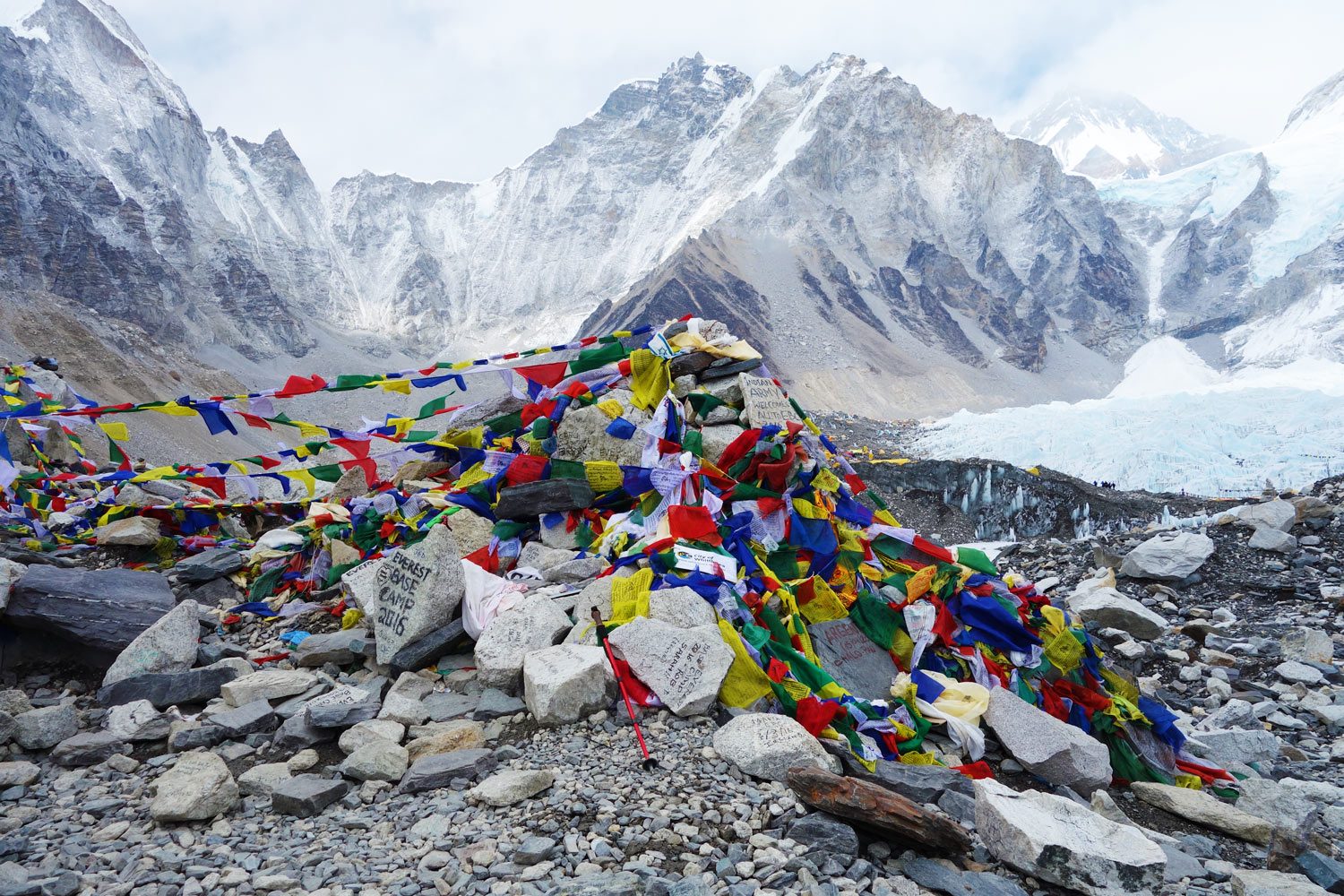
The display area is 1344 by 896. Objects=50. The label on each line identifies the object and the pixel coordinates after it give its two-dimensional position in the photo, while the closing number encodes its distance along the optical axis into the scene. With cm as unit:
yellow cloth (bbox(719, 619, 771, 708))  384
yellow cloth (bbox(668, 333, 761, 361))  644
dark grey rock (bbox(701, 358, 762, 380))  641
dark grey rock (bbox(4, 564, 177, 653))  429
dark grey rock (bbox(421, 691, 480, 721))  374
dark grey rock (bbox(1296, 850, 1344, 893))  307
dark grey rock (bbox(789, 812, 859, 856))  269
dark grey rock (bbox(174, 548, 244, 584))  599
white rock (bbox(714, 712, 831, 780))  317
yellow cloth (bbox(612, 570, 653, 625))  419
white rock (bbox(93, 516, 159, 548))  648
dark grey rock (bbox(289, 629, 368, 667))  445
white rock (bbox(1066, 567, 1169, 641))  759
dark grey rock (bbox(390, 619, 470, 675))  420
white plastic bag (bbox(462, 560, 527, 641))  438
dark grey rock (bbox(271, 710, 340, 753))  351
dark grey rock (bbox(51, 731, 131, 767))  341
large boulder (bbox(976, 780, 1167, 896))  264
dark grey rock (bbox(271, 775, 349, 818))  294
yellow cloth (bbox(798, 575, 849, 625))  489
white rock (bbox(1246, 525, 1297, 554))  942
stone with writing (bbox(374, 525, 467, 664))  432
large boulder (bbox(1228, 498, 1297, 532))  981
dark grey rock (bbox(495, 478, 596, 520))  549
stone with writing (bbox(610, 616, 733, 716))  368
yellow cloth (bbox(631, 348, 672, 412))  634
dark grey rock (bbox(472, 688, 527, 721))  372
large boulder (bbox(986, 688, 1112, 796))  412
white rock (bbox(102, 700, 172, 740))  360
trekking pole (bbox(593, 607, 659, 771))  320
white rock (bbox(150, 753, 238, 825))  288
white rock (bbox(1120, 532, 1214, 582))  939
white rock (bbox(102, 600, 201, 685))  419
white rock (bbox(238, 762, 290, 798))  313
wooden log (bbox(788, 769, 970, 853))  272
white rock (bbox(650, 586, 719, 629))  413
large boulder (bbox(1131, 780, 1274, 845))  368
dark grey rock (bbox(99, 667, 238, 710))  397
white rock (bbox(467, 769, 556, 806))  291
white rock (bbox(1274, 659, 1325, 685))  643
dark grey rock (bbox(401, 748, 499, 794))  311
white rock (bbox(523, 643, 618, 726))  356
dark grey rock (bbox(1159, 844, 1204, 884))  295
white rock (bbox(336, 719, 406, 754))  346
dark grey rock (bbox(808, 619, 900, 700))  452
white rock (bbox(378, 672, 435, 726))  369
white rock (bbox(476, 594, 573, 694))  391
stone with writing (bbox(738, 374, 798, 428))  602
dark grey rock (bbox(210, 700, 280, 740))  363
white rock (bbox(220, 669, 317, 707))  394
